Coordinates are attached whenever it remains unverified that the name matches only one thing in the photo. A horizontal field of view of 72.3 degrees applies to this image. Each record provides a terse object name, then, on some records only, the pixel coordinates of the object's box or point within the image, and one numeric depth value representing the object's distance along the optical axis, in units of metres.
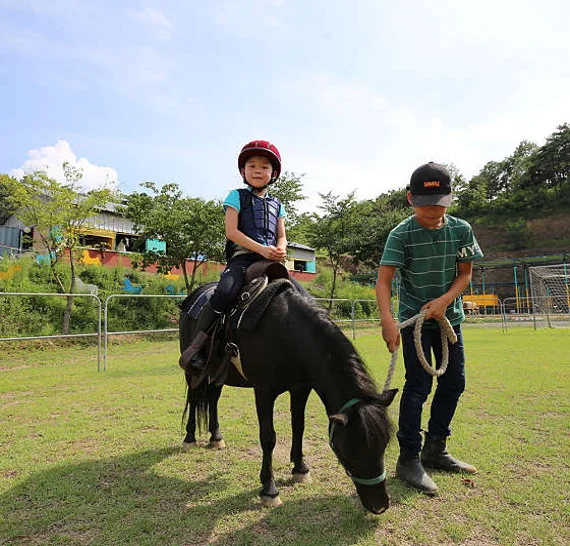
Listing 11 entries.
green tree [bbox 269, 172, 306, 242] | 18.62
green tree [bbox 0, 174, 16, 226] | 12.02
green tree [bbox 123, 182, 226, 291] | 15.71
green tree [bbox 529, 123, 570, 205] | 47.16
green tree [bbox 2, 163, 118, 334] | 12.37
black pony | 1.99
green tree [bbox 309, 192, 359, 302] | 23.00
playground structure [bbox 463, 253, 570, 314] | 31.21
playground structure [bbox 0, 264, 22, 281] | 12.61
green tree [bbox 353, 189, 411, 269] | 23.88
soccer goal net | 23.27
